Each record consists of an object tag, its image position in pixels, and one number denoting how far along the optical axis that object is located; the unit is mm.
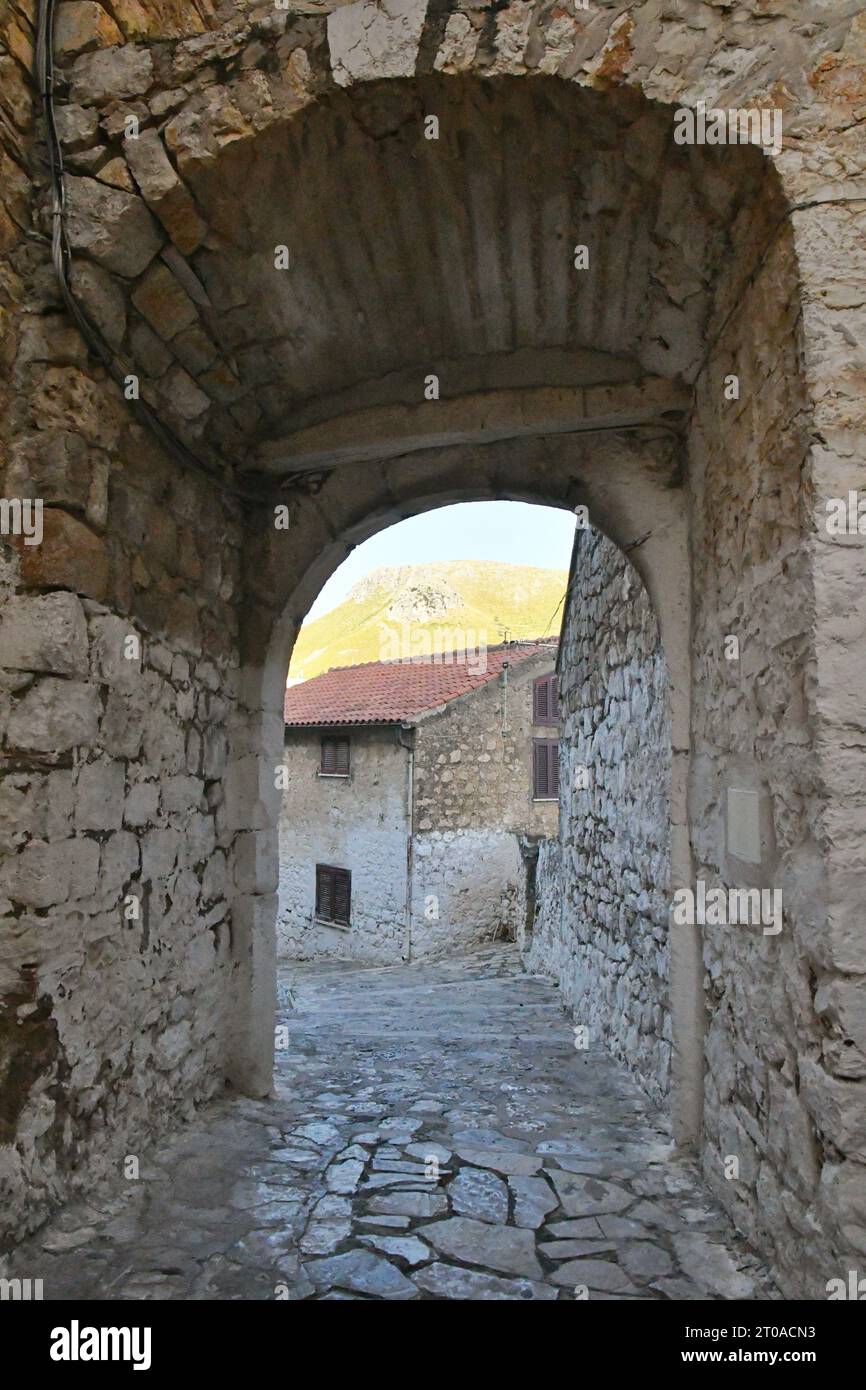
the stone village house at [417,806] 13422
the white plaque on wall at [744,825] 2219
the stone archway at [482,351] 1859
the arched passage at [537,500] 2977
